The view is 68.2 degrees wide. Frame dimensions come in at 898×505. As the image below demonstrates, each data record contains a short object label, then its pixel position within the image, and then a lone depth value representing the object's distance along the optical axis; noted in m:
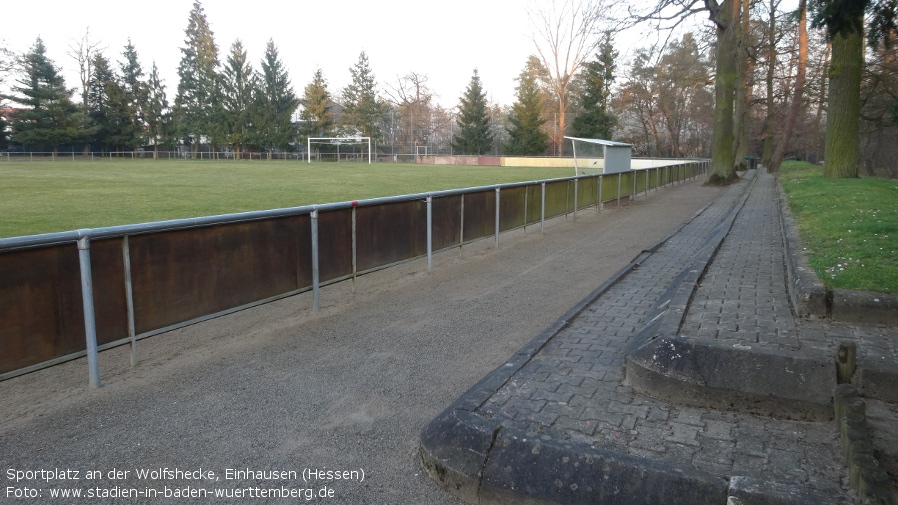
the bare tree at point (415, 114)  87.44
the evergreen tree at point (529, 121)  78.69
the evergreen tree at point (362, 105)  87.06
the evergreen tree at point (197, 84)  81.44
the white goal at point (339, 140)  75.30
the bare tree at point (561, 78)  65.25
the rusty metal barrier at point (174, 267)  4.75
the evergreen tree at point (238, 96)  82.12
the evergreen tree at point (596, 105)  74.88
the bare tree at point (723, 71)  25.83
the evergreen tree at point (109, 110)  73.94
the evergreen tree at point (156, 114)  79.75
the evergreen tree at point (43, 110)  66.31
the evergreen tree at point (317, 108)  85.44
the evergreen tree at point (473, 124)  82.44
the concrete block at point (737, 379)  4.16
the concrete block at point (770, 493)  3.02
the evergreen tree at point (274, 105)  82.94
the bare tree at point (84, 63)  74.06
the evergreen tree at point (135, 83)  78.38
